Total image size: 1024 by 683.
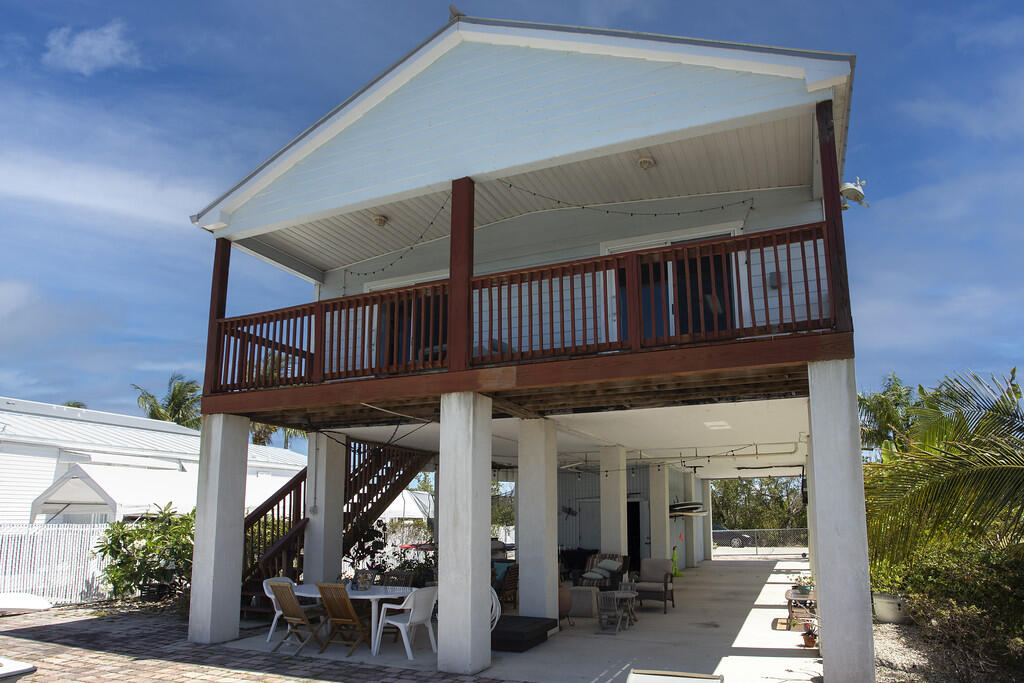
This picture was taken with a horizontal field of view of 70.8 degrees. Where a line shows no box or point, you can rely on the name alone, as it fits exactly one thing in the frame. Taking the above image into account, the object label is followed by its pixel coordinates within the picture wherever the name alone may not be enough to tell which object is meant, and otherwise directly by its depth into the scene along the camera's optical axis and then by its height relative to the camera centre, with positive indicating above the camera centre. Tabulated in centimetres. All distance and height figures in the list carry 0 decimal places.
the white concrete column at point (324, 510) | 1316 -36
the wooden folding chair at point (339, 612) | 944 -159
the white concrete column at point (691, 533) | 2505 -156
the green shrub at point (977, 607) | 805 -150
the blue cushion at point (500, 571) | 1389 -158
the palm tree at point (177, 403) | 4250 +511
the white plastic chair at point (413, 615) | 918 -162
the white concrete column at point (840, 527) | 675 -36
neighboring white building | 1638 +74
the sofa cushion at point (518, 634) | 968 -194
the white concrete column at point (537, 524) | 1110 -53
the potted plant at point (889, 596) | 1157 -173
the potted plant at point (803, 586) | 1269 -172
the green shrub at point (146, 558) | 1409 -130
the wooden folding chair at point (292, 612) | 966 -163
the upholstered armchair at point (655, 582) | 1381 -182
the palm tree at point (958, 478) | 714 +11
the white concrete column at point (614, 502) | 1499 -26
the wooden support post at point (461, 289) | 906 +250
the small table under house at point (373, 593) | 958 -138
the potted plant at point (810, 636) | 988 -199
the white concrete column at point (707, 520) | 2947 -129
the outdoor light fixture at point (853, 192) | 982 +397
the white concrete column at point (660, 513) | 1936 -64
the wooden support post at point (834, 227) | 719 +260
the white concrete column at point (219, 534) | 1038 -62
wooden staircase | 1273 -43
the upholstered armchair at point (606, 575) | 1330 -156
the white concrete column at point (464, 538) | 844 -57
